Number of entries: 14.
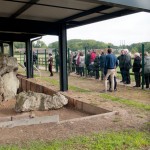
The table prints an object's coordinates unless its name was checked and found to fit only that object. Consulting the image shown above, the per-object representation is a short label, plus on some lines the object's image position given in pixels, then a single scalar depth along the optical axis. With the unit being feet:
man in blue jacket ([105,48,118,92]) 36.06
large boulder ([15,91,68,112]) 26.37
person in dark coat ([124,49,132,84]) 43.06
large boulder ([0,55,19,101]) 35.82
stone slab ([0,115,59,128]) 19.28
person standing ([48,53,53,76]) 61.46
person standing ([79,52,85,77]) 58.14
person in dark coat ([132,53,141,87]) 40.32
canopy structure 24.95
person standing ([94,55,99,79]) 52.79
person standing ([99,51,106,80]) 48.51
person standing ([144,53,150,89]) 38.39
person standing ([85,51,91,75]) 55.72
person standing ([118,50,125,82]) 43.68
